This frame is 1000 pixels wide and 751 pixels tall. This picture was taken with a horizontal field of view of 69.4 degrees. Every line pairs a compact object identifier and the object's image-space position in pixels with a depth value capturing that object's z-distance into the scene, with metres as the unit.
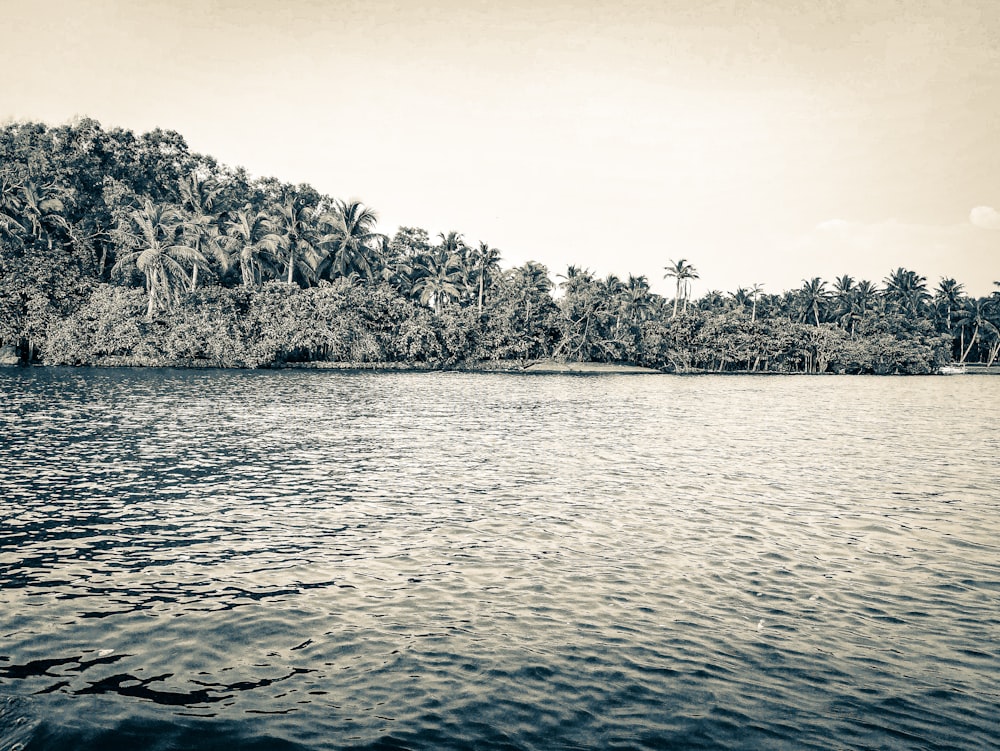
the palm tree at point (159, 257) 89.12
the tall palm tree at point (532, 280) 121.19
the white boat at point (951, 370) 157.56
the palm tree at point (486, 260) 132.38
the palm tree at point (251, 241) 99.62
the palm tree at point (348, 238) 110.00
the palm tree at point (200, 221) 95.06
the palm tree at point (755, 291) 175.50
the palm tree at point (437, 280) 126.12
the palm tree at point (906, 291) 171.49
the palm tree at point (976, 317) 168.12
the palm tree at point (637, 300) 152.75
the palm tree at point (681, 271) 157.50
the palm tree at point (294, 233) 104.69
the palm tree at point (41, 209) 93.50
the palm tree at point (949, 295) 172.62
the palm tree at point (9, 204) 90.75
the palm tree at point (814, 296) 167.12
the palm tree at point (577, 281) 128.88
